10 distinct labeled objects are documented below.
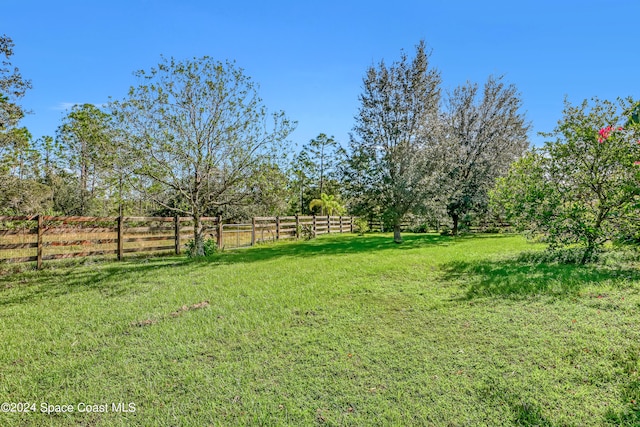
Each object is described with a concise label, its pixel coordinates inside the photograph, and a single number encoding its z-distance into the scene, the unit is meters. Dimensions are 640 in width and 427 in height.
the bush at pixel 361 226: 22.23
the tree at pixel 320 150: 32.27
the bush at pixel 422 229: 21.92
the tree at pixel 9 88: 8.76
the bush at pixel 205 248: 10.45
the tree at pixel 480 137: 16.80
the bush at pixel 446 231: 18.92
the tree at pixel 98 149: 9.01
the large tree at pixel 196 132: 9.27
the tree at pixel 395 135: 14.23
